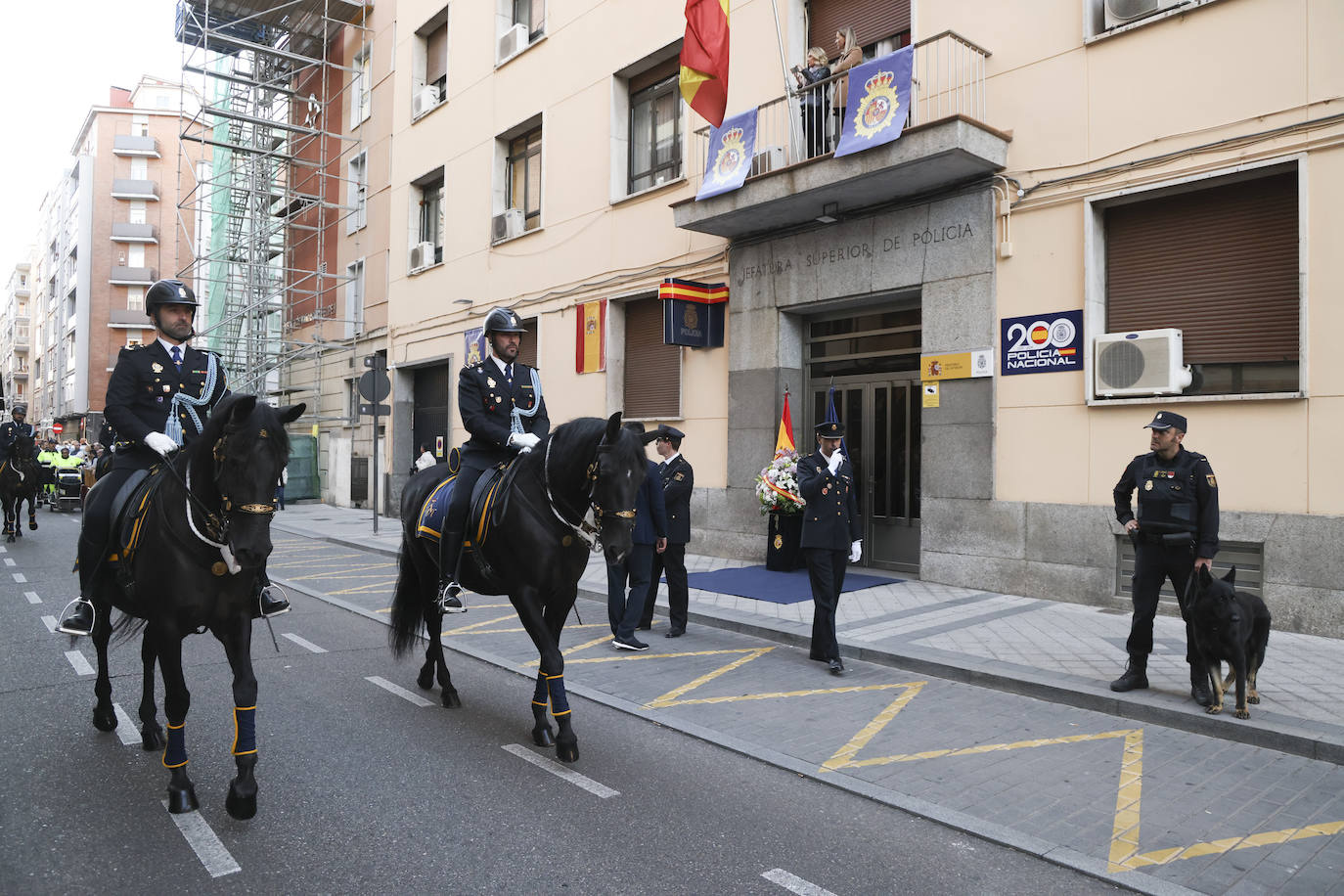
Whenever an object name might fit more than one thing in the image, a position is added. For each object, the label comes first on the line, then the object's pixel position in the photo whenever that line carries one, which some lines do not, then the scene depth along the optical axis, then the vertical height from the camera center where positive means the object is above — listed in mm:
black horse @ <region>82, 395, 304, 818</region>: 3963 -455
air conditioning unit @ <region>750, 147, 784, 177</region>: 12930 +4364
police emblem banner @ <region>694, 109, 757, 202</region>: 12578 +4381
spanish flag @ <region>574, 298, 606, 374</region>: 16312 +2184
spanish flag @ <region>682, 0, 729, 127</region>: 12219 +5550
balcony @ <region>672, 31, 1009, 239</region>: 10180 +3615
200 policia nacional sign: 9906 +1313
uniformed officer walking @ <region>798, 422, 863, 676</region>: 7387 -610
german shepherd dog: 5633 -1109
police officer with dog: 6211 -461
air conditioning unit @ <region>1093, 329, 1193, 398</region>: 9148 +987
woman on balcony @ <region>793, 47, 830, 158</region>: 12266 +4906
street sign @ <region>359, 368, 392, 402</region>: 17469 +1384
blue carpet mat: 10477 -1609
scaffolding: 25875 +8973
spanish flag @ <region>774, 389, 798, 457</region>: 12739 +297
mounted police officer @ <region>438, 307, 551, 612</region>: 5910 +274
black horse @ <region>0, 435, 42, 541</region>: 16047 -475
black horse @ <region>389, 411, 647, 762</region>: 4820 -399
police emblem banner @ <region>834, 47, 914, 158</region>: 10500 +4301
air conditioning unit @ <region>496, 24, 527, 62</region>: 18836 +8885
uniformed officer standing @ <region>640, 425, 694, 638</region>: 8625 -794
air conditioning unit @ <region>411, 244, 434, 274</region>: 21953 +4960
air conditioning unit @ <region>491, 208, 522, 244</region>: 18797 +4937
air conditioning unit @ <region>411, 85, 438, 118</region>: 22156 +8930
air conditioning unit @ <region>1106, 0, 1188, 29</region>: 9461 +4839
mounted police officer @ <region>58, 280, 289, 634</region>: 4758 +307
